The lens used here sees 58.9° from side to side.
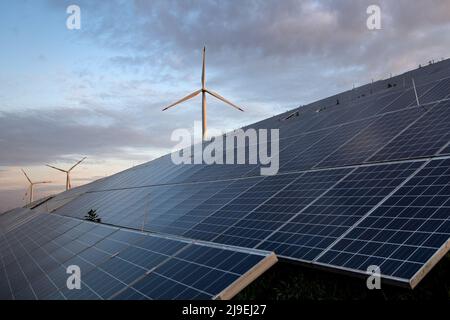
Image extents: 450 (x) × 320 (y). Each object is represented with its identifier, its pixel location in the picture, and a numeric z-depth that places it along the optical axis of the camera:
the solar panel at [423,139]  16.30
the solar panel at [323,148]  21.41
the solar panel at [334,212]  12.86
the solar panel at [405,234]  9.79
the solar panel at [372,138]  18.97
